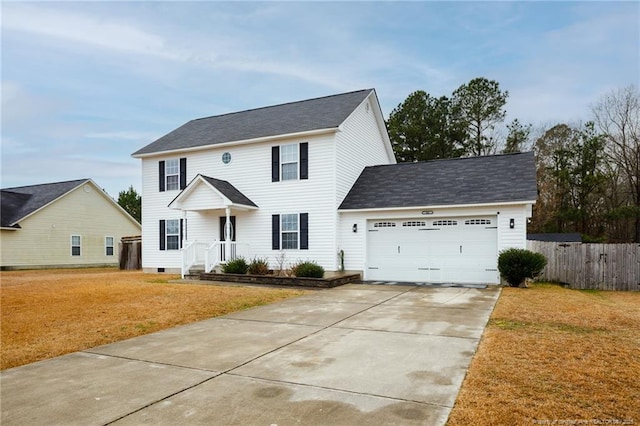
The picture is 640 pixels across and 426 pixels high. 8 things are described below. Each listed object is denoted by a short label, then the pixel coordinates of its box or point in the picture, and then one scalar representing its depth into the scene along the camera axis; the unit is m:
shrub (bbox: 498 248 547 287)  12.49
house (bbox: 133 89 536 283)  14.23
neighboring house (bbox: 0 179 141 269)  24.62
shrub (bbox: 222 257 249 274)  15.07
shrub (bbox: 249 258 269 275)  14.88
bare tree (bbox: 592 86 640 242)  27.23
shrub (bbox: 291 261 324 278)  13.81
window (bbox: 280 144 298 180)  16.47
